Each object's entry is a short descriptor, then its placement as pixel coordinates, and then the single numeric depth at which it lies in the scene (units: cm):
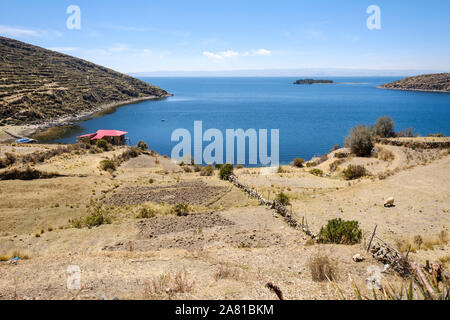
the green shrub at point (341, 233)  1079
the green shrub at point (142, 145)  4866
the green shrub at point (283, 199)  1762
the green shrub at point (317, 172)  3036
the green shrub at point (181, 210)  1638
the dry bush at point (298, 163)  3872
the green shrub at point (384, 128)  4181
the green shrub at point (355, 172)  2752
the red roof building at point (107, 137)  4447
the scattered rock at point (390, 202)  1602
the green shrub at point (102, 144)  3981
